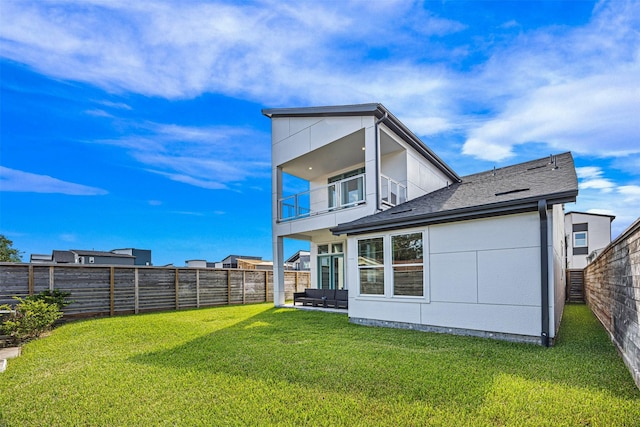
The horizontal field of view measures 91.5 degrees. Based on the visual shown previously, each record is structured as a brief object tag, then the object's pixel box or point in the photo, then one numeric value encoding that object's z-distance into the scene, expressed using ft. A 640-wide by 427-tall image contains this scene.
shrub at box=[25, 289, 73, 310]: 28.43
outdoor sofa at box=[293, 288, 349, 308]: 35.47
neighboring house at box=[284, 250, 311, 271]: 94.53
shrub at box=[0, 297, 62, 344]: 21.24
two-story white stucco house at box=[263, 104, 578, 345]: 18.81
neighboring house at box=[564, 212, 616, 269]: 76.23
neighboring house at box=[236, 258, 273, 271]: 87.81
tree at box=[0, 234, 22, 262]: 97.66
